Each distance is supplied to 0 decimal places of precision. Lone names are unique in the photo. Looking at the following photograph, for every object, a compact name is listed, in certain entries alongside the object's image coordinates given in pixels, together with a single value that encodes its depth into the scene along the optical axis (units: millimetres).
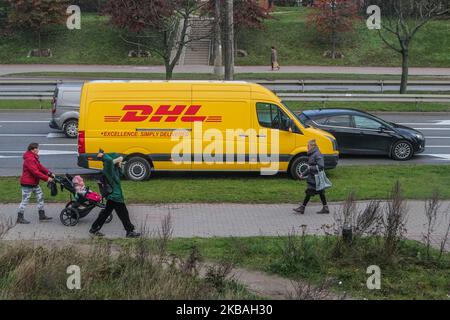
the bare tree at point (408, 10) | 28531
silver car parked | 21516
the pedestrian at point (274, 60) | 41125
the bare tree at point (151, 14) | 28208
